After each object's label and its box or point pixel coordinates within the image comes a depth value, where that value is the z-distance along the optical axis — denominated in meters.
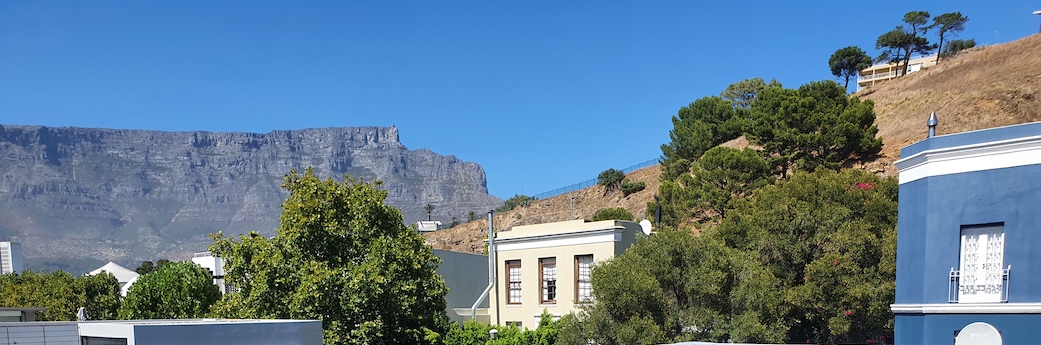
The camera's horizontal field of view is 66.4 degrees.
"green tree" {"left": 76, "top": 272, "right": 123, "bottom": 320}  42.88
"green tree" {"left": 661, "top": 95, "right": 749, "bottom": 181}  68.25
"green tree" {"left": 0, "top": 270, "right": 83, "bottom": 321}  41.41
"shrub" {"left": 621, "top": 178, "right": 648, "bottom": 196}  85.31
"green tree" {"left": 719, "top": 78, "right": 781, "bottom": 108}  98.19
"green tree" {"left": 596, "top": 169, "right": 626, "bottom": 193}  92.06
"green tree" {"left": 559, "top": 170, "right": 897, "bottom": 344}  22.31
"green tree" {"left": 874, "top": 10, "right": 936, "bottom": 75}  89.19
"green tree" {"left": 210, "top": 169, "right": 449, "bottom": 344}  27.31
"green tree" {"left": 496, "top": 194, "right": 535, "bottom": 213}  113.17
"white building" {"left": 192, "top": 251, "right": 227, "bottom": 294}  58.47
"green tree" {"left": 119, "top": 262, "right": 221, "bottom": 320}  35.19
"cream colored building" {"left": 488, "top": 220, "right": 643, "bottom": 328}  28.53
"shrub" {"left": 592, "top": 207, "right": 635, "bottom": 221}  62.41
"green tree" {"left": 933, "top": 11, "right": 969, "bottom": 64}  86.56
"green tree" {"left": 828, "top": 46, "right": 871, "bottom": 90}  93.00
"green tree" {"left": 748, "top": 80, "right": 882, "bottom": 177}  50.88
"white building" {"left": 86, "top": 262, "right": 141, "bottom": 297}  76.31
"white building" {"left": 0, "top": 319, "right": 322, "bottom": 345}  17.30
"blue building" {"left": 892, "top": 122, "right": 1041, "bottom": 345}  13.73
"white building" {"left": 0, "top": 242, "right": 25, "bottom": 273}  84.31
